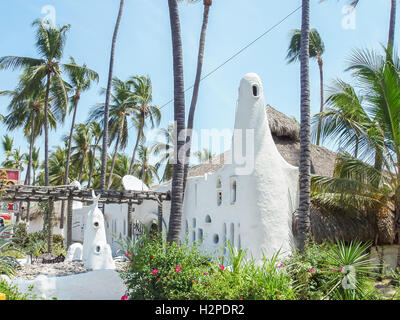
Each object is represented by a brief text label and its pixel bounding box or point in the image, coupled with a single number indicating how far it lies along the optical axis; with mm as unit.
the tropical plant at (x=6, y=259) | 10261
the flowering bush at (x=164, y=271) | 7773
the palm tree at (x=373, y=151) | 11266
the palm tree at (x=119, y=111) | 27312
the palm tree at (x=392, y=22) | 15766
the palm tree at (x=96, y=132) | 35375
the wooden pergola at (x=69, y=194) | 18000
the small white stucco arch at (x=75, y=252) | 17531
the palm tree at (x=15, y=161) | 43938
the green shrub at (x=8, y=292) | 7052
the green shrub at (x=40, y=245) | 20016
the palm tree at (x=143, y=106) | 27109
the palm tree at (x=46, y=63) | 22828
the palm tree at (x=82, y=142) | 36062
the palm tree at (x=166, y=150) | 33531
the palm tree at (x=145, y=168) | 38312
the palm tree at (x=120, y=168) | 39338
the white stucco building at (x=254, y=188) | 13070
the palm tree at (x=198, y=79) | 18328
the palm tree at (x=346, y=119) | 12219
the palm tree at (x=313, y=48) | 27125
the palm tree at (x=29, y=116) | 27328
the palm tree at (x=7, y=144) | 45094
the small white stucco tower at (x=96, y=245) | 14773
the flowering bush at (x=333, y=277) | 7531
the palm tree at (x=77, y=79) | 24297
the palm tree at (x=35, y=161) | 44969
